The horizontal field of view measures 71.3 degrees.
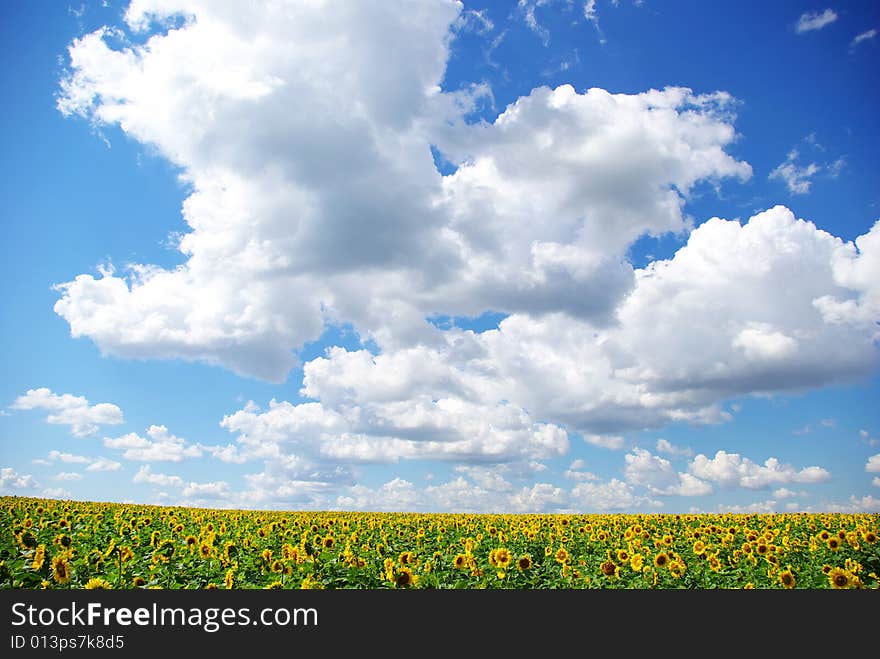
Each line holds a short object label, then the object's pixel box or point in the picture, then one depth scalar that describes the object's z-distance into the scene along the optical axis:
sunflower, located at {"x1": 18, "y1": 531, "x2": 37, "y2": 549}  17.15
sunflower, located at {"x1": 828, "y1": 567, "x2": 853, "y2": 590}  13.16
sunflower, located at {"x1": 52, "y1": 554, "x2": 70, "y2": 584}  13.08
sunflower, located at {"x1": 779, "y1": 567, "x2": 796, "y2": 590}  13.69
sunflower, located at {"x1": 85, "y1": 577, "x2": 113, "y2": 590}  12.18
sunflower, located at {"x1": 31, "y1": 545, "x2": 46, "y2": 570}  13.85
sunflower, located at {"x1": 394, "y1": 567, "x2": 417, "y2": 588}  13.09
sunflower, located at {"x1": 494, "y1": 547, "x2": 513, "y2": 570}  14.13
